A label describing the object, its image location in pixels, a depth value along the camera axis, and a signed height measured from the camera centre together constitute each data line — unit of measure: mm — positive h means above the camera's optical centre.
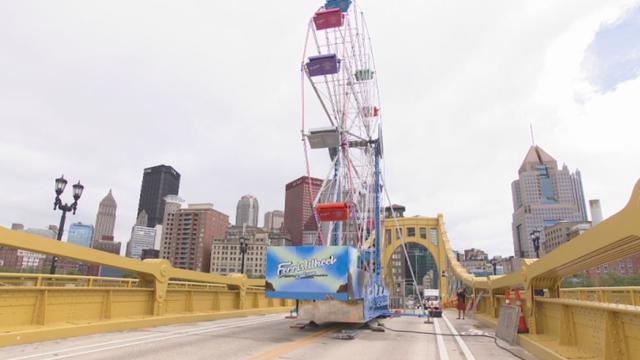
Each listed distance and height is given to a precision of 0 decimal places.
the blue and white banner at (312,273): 13164 +435
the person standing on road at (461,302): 25933 -821
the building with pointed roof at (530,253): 189400 +16397
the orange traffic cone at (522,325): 11781 -987
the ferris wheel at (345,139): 25594 +9860
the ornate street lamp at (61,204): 16969 +3301
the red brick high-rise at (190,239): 186750 +20563
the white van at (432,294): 52906 -729
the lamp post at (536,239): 28609 +3380
